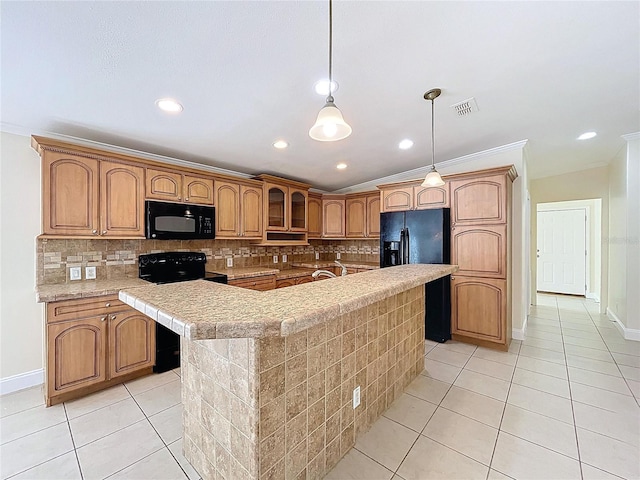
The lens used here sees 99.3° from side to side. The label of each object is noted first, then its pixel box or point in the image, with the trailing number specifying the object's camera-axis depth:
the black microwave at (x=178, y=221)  2.87
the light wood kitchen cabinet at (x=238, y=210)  3.51
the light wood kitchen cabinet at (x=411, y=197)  3.47
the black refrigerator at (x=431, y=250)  3.38
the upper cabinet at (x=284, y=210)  4.04
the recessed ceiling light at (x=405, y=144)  3.06
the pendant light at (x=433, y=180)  2.52
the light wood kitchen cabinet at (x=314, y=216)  4.85
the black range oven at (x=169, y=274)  2.70
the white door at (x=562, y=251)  5.99
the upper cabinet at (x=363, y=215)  4.70
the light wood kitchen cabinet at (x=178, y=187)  2.90
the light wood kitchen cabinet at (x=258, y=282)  3.39
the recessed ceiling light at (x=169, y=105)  2.07
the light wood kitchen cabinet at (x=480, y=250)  3.08
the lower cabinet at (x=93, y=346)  2.14
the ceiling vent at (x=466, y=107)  2.19
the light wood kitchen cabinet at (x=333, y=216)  5.02
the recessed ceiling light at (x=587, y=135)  3.01
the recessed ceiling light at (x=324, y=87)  1.87
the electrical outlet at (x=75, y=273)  2.65
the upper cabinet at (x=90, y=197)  2.33
